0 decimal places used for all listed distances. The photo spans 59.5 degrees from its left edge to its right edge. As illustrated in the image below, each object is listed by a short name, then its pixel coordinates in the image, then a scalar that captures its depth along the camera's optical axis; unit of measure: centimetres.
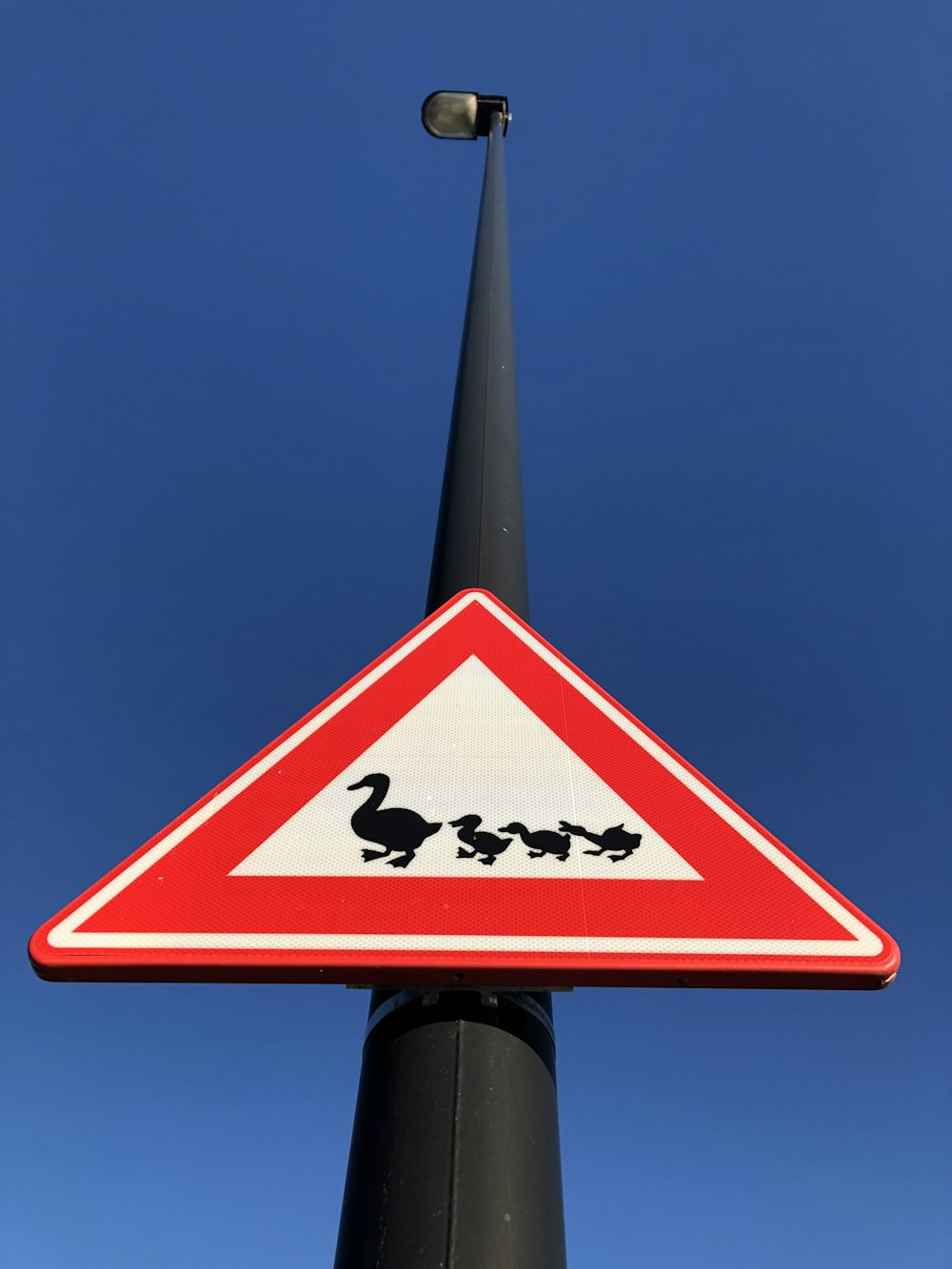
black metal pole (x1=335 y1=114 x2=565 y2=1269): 77
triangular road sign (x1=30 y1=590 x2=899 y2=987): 93
